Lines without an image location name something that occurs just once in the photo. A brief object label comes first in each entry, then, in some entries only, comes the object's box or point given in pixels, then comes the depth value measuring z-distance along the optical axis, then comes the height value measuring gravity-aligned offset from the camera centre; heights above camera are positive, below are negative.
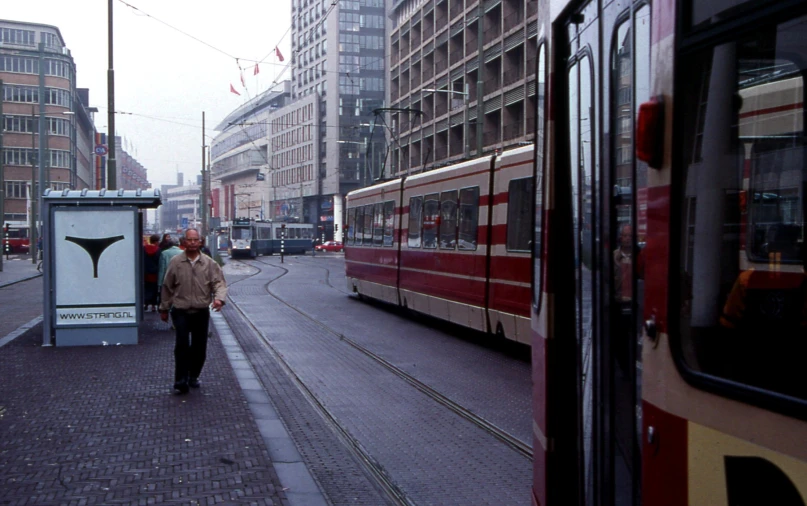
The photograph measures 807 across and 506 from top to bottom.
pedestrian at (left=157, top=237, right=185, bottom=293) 15.92 -0.60
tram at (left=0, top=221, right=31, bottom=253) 80.44 -1.56
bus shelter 13.45 -0.66
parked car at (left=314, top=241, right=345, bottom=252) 85.81 -2.37
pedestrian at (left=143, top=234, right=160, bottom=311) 18.34 -0.98
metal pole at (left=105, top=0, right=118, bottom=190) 23.22 +2.42
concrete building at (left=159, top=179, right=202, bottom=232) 190.00 +3.92
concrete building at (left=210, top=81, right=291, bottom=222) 111.86 +7.88
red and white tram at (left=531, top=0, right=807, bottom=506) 2.09 -0.08
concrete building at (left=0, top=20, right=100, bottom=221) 90.25 +10.20
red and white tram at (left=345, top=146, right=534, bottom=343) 12.49 -0.36
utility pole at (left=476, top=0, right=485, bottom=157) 23.07 +3.40
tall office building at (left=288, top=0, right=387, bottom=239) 91.50 +13.93
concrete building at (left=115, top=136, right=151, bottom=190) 161.69 +9.04
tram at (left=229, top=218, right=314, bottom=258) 66.62 -1.32
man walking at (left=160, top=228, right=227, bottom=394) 9.49 -0.80
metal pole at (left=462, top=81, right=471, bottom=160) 30.49 +2.68
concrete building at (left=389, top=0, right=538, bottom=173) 44.84 +8.28
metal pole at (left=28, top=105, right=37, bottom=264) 54.97 -0.40
